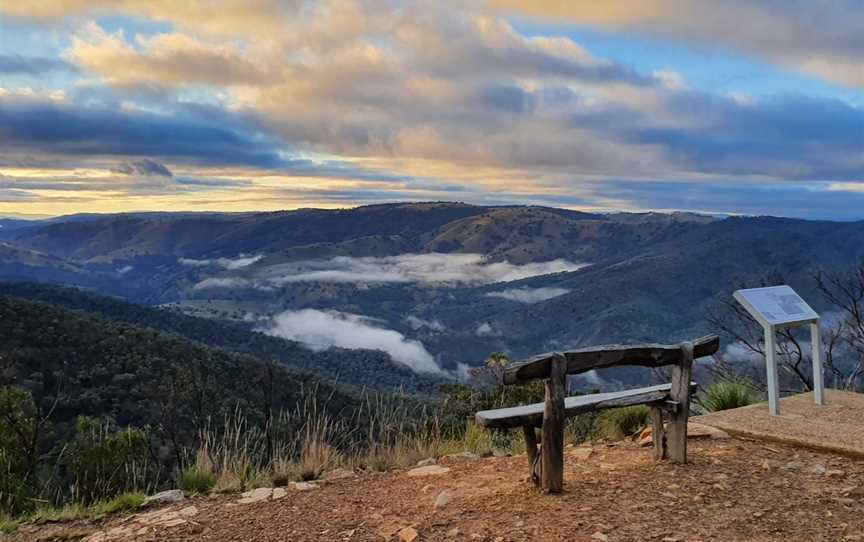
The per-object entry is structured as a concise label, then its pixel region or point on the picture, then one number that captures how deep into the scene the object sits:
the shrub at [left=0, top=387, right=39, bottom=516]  5.33
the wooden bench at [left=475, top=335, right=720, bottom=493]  4.25
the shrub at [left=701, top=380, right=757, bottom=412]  7.39
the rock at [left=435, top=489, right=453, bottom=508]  4.24
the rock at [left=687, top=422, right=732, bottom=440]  5.85
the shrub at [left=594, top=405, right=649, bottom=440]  6.60
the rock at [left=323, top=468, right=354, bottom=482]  5.27
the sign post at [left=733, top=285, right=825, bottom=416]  6.43
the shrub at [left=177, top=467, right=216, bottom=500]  5.09
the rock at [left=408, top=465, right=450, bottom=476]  5.16
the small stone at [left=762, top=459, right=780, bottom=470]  4.95
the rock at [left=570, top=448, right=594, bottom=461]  5.30
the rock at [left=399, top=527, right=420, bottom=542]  3.68
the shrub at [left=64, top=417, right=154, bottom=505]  5.37
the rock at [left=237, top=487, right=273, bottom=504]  4.67
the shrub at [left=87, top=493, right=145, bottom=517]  4.64
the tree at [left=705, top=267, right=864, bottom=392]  10.75
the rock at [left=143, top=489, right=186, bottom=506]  4.81
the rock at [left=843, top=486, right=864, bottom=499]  4.37
